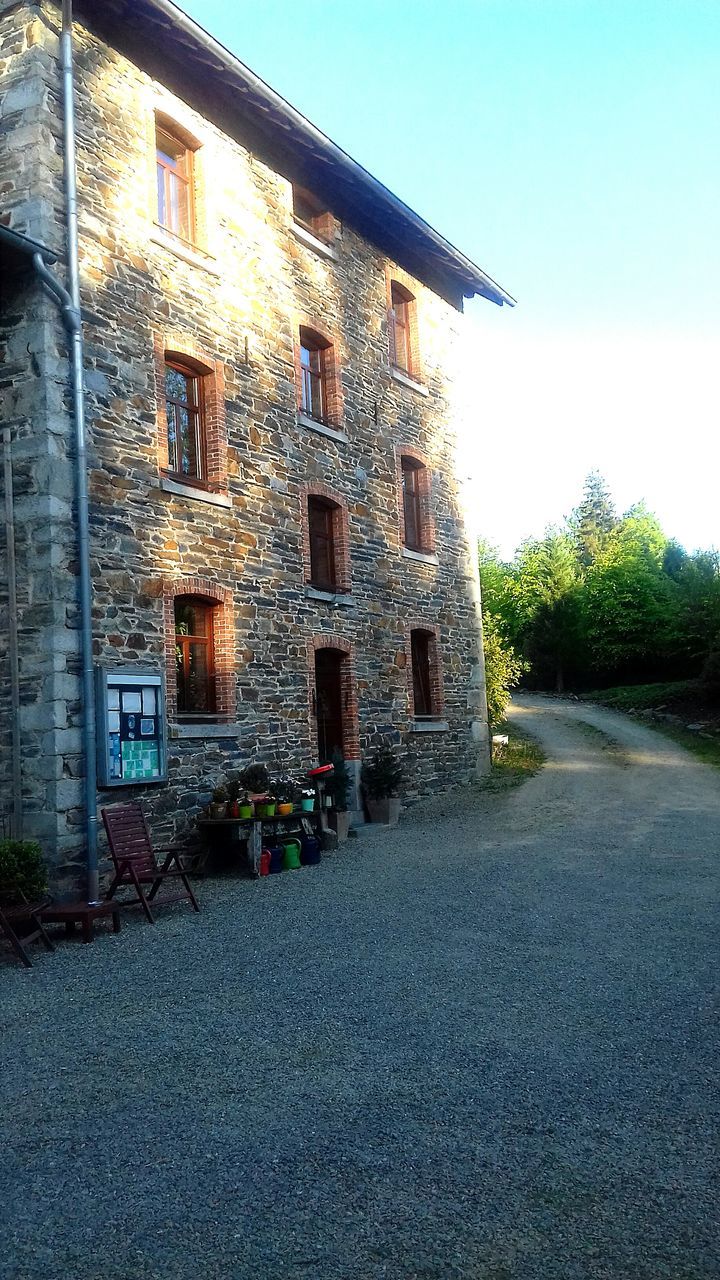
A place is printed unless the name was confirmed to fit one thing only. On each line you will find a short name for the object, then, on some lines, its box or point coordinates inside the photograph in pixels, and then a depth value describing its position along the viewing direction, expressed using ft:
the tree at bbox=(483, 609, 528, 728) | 68.28
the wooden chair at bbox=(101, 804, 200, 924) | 27.20
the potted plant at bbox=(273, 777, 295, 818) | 38.37
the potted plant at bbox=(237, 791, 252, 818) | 35.09
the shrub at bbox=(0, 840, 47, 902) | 25.59
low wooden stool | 24.98
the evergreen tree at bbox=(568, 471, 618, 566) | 195.93
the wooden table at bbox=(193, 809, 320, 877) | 34.47
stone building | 31.48
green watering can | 36.06
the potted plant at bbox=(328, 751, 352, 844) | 41.22
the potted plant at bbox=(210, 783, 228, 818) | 35.22
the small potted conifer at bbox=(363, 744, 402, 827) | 46.26
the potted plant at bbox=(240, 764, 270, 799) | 37.40
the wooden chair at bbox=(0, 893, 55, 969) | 22.63
